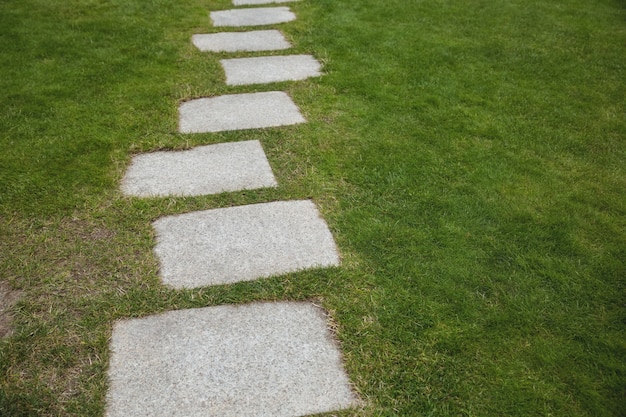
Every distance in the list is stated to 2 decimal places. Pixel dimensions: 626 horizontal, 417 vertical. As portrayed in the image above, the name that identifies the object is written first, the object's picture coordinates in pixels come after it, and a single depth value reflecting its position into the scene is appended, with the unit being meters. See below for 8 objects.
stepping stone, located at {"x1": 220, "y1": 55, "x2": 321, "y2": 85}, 3.77
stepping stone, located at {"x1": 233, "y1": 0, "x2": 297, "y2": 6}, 5.25
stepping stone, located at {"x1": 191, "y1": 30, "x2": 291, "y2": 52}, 4.25
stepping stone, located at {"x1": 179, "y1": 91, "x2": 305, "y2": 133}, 3.18
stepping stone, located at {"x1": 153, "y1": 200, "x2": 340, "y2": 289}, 2.14
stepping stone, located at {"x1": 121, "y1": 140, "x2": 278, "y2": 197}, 2.62
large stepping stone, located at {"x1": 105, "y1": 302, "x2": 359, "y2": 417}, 1.64
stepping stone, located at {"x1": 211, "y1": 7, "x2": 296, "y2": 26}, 4.79
